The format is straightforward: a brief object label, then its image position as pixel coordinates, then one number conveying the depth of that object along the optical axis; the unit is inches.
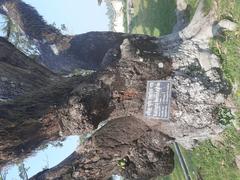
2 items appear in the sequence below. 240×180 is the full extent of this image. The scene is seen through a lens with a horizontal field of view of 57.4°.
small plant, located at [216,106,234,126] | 154.5
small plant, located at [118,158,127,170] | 168.3
